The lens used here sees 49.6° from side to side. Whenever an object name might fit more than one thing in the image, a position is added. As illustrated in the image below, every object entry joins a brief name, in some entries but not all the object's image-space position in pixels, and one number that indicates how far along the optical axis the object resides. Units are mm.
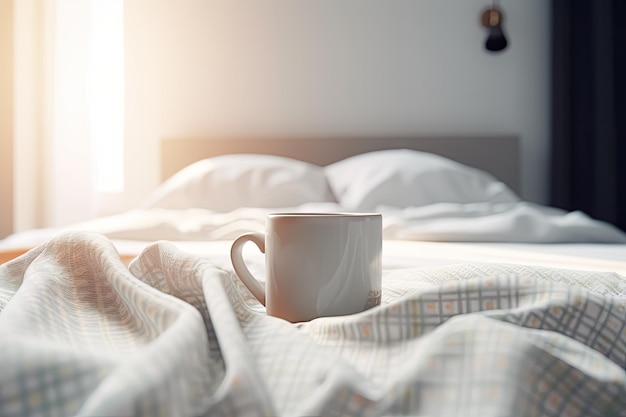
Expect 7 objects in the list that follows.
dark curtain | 2916
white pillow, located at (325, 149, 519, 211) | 2273
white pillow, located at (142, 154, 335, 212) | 2283
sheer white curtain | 2529
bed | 391
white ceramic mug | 596
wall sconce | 2998
